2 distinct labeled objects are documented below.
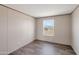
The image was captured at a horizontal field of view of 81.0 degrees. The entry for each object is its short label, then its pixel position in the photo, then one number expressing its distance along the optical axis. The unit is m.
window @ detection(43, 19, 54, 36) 3.68
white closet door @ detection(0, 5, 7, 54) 1.83
